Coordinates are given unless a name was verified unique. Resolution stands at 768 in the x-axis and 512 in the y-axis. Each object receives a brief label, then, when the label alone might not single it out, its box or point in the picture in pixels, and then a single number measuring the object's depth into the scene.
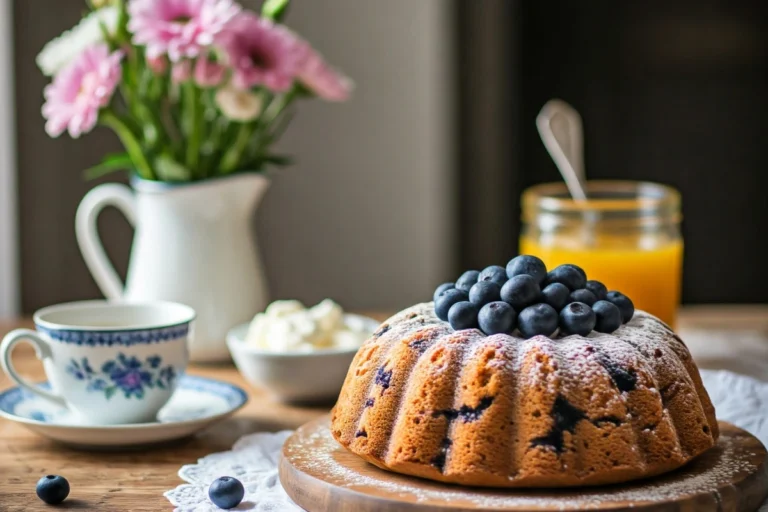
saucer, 0.93
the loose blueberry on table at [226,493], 0.84
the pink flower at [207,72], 1.13
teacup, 0.95
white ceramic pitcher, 1.16
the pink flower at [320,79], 1.17
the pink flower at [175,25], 1.09
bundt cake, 0.81
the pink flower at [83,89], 1.10
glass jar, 1.19
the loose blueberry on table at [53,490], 0.85
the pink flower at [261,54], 1.13
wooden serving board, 0.79
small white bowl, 1.04
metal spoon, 1.22
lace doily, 0.86
